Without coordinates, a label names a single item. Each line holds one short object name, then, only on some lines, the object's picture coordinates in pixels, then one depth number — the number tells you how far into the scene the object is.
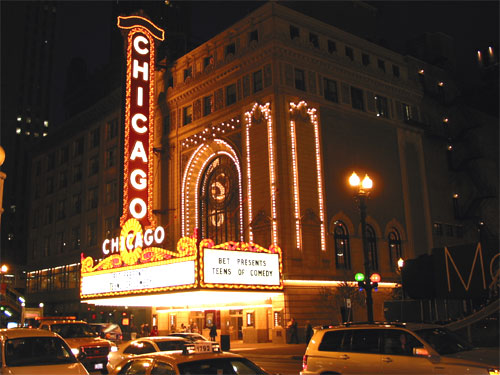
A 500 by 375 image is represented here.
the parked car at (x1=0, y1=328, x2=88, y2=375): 10.98
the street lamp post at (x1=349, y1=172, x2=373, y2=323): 19.20
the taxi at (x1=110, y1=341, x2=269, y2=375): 7.82
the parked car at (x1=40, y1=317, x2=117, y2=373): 19.30
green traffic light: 20.06
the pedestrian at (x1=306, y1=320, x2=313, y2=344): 31.31
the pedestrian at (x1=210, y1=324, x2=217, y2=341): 35.53
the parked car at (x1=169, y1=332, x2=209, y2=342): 18.17
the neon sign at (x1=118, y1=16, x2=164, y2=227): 39.47
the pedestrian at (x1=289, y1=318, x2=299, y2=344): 34.16
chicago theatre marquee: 29.36
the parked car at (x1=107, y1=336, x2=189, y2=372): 14.55
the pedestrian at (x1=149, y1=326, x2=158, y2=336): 34.16
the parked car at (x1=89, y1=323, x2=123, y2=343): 29.23
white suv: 10.49
